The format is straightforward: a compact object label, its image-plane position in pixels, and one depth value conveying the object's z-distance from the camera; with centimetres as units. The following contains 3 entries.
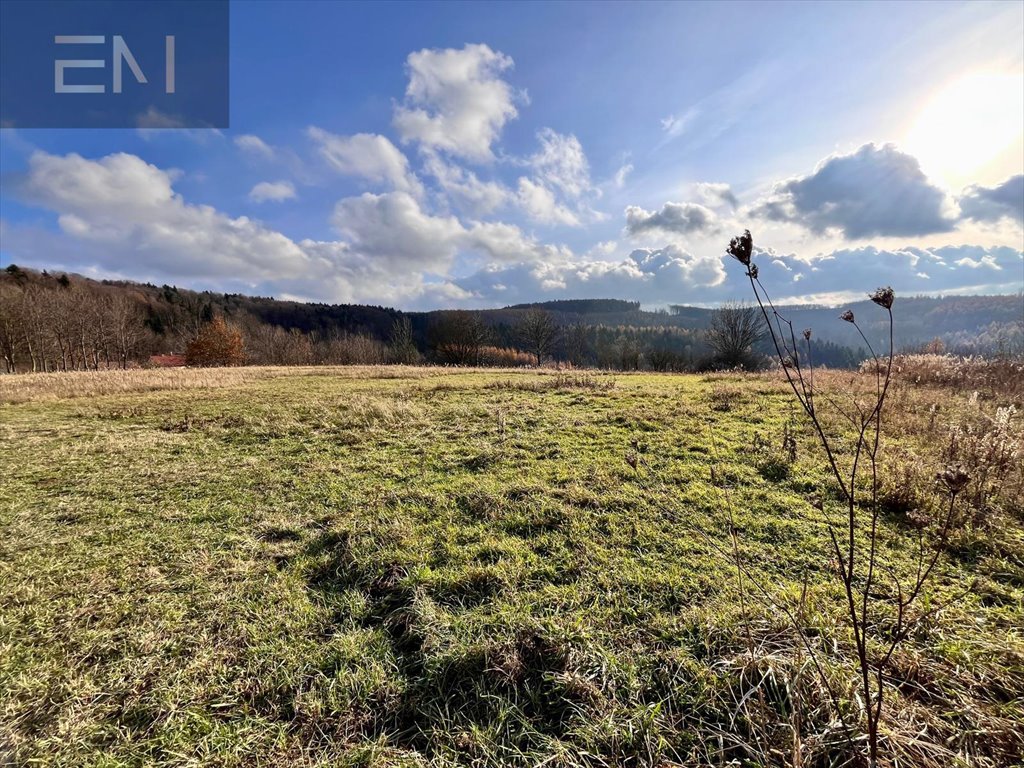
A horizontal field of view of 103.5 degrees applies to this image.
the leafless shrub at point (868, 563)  192
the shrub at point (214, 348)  5538
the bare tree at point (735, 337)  4303
